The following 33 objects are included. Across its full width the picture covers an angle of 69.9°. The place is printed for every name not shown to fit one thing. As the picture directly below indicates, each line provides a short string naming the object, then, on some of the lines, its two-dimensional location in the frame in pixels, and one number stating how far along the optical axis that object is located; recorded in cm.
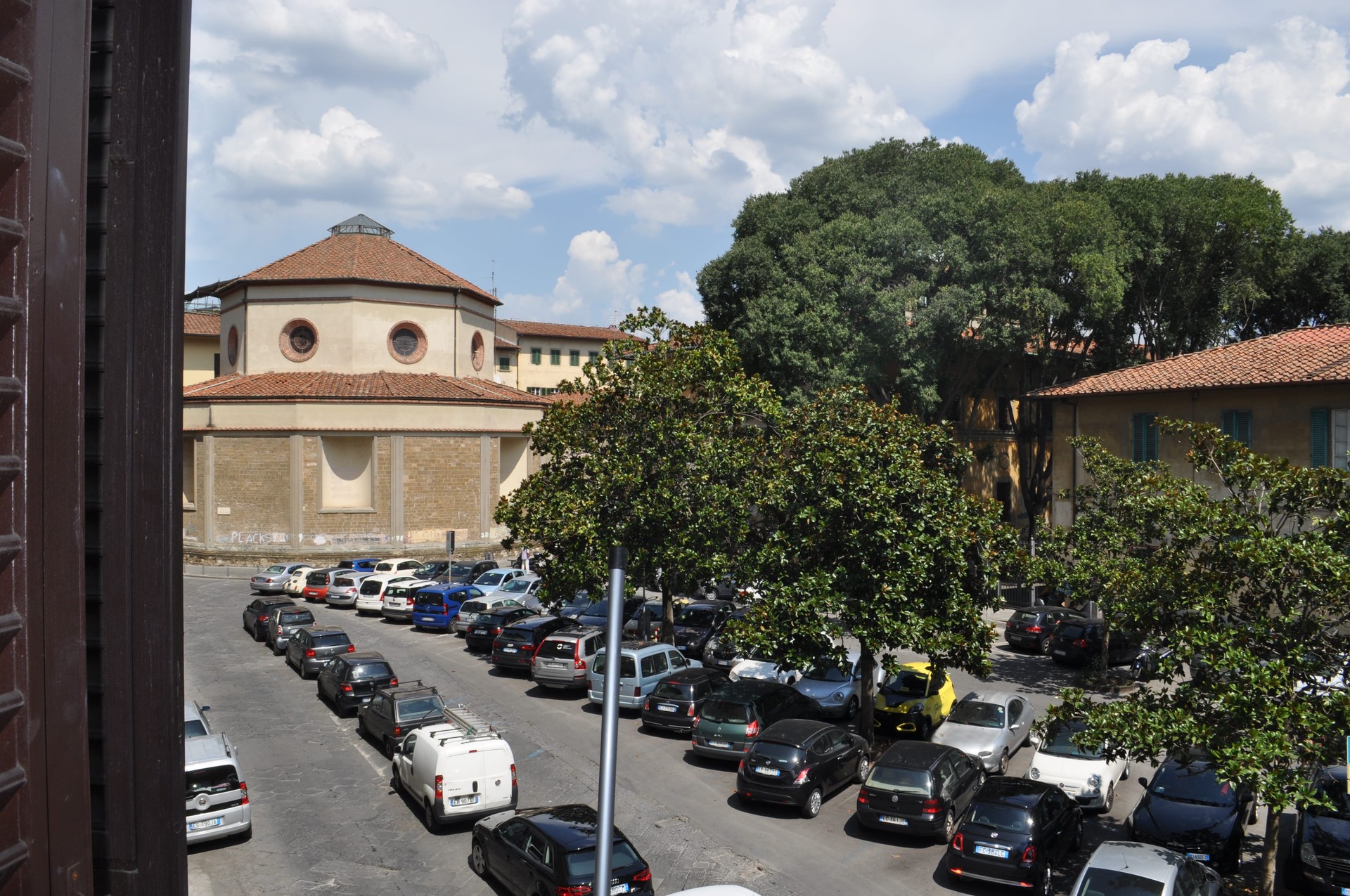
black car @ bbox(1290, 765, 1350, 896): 1251
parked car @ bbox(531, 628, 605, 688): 2330
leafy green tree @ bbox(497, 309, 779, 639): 2427
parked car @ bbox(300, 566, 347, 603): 3719
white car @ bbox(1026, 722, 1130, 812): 1625
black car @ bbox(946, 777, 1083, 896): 1277
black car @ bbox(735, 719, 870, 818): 1549
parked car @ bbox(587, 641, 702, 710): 2167
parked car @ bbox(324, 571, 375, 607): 3638
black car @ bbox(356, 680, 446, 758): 1834
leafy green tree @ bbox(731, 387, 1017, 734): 1784
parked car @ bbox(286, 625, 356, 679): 2480
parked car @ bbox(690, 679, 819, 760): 1800
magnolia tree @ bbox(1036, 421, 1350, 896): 1103
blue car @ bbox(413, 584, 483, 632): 3178
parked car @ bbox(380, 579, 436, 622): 3344
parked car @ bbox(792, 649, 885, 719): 2138
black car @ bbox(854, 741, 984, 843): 1439
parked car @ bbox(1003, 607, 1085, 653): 2962
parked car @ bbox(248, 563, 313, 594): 3859
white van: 1467
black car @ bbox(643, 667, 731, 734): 1991
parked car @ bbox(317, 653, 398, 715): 2131
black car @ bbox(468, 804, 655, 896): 1152
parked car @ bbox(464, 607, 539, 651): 2820
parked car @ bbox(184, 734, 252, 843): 1372
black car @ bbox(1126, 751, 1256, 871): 1373
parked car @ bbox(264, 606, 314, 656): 2816
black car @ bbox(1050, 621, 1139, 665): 2719
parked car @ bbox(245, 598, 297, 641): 3012
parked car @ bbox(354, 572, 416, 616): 3497
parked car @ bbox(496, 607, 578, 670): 2523
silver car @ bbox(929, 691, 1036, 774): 1773
